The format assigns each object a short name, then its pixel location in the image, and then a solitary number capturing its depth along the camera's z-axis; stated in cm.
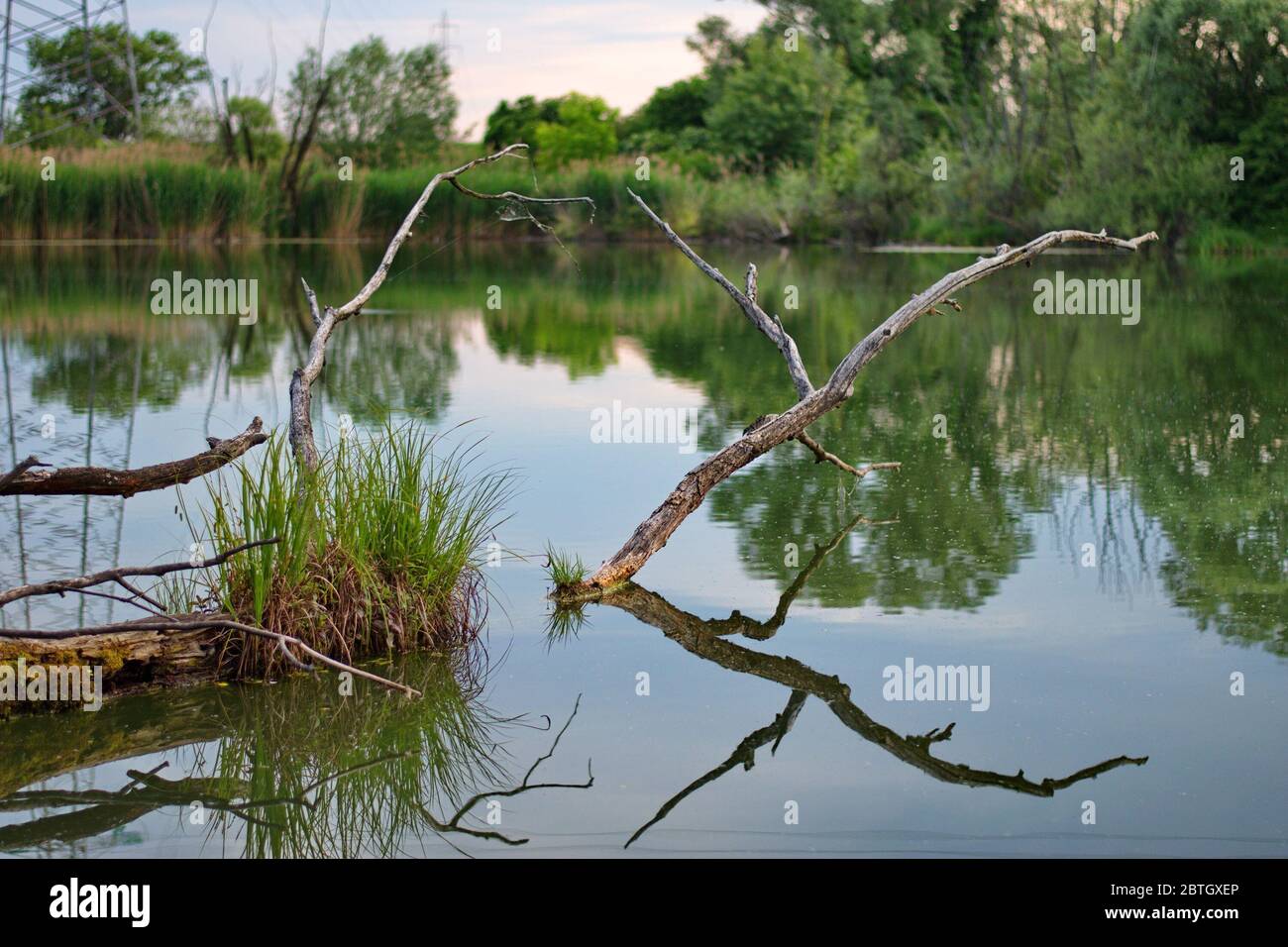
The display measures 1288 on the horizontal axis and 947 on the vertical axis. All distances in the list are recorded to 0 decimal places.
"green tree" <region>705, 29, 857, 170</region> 3941
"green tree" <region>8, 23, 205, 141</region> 4722
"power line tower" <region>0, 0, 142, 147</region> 4247
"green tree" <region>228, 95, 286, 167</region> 2991
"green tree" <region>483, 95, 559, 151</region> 4978
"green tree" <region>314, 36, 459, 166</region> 3575
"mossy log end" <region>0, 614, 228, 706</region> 461
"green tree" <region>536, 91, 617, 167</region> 4378
